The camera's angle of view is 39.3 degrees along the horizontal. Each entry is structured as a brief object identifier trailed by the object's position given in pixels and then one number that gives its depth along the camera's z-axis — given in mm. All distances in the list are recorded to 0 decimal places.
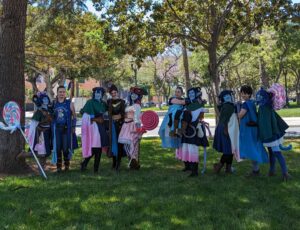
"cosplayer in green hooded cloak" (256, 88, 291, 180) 7332
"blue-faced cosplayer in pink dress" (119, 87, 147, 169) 8477
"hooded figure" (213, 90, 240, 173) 7676
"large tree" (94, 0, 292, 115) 14133
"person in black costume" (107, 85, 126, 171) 8531
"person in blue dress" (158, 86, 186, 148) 7996
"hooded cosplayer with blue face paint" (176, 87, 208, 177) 7770
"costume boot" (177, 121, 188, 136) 7746
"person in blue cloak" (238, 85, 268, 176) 7508
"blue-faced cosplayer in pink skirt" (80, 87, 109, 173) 8203
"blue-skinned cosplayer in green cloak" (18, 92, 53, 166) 8172
